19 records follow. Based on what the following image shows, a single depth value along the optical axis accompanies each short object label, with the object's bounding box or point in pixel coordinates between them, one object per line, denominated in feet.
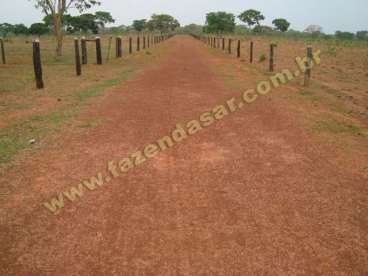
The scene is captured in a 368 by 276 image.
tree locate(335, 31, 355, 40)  246.37
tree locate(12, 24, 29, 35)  240.12
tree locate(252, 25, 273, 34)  309.01
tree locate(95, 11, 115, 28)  316.81
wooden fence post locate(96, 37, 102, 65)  56.35
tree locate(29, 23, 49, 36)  236.43
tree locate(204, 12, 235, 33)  235.32
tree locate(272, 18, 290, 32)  344.49
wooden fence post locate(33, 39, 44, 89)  35.38
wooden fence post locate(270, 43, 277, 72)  50.36
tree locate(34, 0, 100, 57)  70.38
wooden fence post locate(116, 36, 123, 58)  71.20
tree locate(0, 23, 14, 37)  235.89
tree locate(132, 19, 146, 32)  418.31
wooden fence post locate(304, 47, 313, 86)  38.42
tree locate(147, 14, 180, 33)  376.68
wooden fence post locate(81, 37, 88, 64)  51.75
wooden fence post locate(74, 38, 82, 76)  45.75
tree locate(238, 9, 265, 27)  304.09
